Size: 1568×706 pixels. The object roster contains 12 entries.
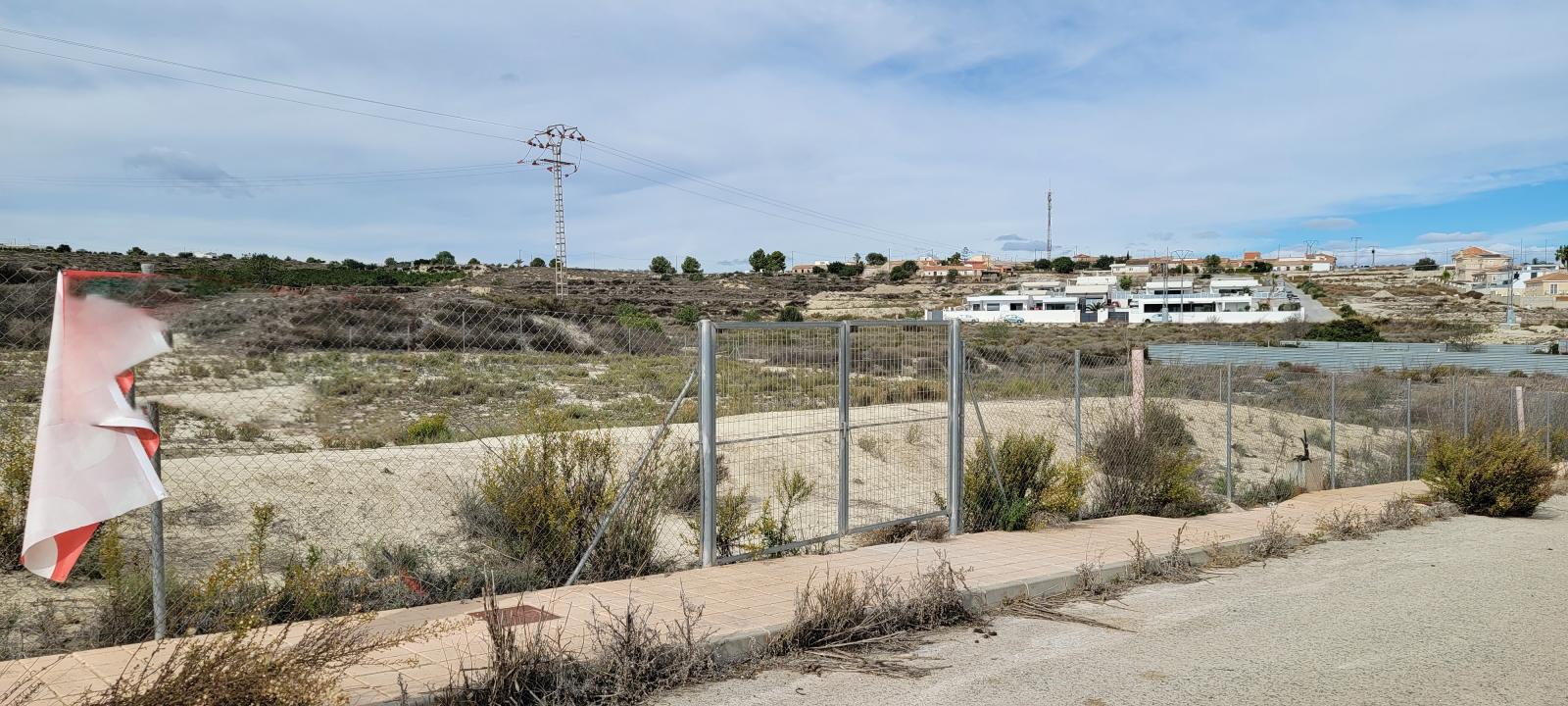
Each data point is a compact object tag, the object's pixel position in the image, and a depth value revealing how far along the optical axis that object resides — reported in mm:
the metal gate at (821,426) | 9320
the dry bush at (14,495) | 7844
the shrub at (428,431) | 10719
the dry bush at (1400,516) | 13383
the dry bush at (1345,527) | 12406
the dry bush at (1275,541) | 11203
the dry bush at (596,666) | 5707
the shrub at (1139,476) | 13859
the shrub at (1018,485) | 11883
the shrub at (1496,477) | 14797
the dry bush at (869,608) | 7180
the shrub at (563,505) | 8484
